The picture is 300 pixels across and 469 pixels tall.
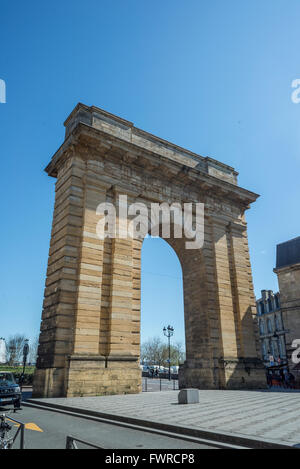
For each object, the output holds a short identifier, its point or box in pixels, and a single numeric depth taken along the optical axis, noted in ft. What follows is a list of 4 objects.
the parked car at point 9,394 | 30.03
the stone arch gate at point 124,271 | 41.04
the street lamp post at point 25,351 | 73.26
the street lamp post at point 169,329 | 121.46
